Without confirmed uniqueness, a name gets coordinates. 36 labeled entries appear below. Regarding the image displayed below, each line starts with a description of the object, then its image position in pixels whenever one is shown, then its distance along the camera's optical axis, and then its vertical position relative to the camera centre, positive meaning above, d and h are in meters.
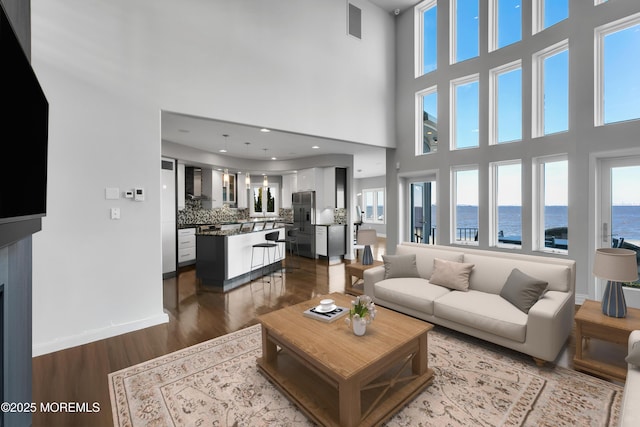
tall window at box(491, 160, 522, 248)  4.96 +0.14
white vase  2.10 -0.86
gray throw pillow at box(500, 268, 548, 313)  2.69 -0.77
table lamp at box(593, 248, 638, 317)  2.34 -0.53
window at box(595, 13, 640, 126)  3.80 +1.96
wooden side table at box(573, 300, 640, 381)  2.22 -0.99
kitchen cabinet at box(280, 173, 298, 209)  8.76 +0.76
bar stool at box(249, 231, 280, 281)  5.27 -0.60
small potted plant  2.09 -0.77
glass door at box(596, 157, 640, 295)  3.83 +0.09
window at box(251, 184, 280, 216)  9.02 +0.40
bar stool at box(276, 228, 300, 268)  6.43 -0.79
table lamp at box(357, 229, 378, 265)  4.30 -0.44
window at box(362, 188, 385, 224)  13.23 +0.34
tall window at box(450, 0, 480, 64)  5.47 +3.63
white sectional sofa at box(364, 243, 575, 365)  2.45 -0.93
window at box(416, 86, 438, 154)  6.07 +2.02
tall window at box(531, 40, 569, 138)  4.38 +1.96
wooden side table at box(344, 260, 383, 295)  4.21 -0.95
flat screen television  1.08 +0.36
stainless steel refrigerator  7.71 -0.28
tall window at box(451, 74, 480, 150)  5.50 +2.01
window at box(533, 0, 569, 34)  4.35 +3.19
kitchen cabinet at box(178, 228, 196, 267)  6.35 -0.77
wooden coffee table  1.74 -1.06
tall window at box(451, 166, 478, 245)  5.52 +0.14
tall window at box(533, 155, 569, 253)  4.42 +0.14
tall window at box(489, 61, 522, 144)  4.95 +1.98
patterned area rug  1.87 -1.37
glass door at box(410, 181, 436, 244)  6.39 +0.00
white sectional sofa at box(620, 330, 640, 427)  1.32 -0.97
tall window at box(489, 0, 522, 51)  4.91 +3.40
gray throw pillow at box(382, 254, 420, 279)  3.86 -0.75
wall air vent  5.60 +3.87
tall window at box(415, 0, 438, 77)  6.07 +3.87
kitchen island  4.80 -0.82
